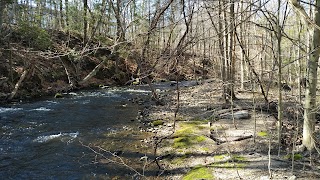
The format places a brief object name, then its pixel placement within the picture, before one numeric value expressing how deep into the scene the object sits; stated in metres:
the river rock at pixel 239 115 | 8.88
